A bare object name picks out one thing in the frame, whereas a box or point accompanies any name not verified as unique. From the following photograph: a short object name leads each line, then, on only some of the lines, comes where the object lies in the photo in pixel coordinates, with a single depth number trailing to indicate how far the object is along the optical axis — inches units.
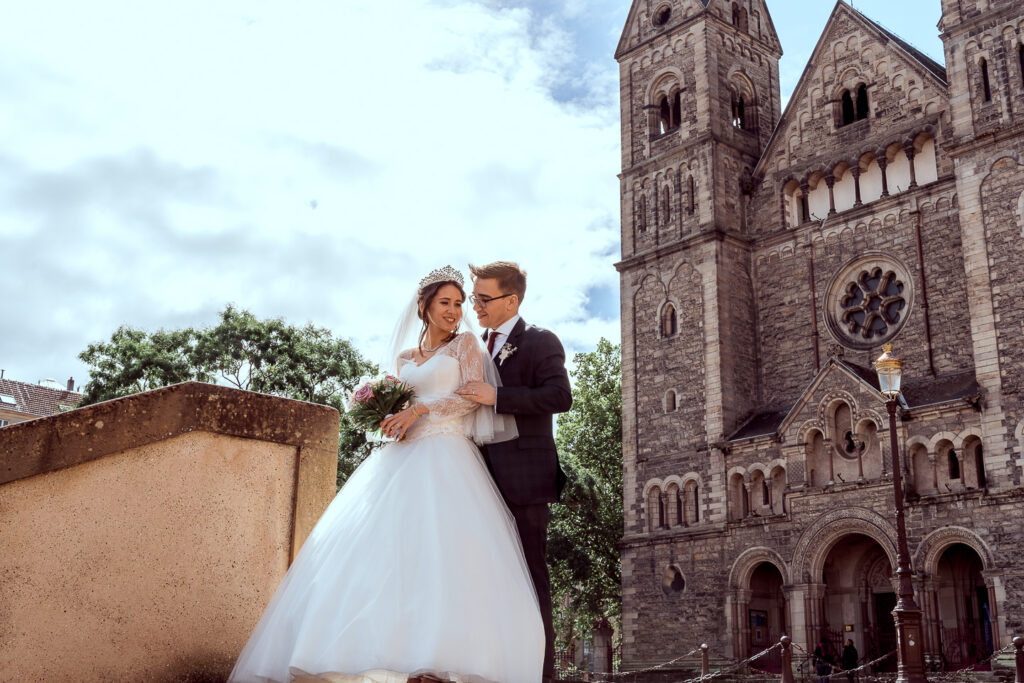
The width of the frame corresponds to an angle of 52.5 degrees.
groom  172.9
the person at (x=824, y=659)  831.7
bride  146.8
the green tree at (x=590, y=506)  1310.3
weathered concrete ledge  171.2
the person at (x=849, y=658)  862.5
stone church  842.8
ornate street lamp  555.2
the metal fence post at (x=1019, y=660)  520.1
